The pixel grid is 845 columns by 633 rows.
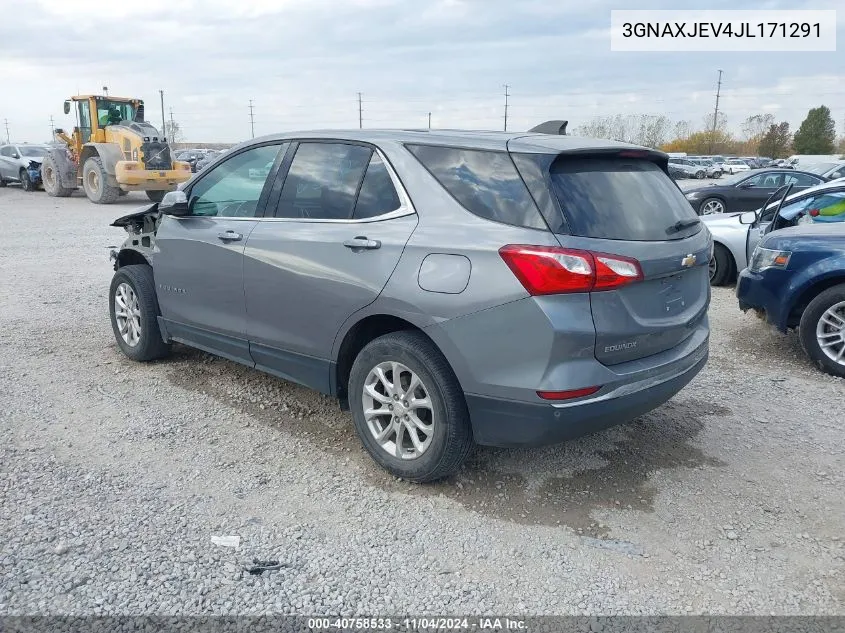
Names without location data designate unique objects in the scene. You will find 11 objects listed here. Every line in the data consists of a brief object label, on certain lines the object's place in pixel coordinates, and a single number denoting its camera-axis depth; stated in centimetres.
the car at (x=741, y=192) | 1661
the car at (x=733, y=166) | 5228
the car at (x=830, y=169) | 1911
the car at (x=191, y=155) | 4142
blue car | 546
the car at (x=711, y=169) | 4822
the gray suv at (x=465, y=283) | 309
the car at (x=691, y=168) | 4538
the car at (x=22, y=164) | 2480
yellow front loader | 1908
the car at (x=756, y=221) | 729
